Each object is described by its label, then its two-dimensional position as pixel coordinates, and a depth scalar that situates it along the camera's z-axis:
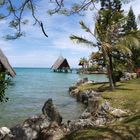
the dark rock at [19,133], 5.04
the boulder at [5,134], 5.11
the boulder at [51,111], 6.58
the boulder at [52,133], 4.52
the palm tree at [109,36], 9.85
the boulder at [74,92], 12.44
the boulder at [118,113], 6.25
